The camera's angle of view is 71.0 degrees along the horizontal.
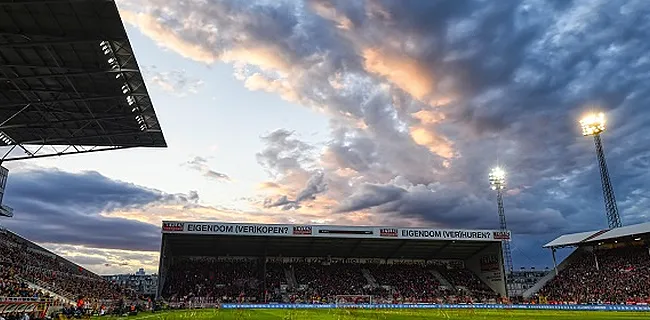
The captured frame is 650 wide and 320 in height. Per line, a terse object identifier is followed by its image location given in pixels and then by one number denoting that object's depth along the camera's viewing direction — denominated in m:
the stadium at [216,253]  19.36
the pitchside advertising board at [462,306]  47.35
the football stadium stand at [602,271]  55.94
